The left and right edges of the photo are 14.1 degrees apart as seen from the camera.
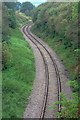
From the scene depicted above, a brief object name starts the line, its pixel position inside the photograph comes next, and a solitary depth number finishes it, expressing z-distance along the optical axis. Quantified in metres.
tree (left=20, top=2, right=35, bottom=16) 145.62
